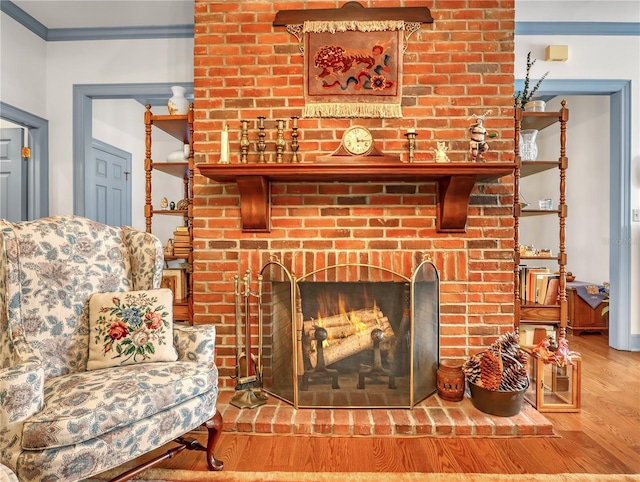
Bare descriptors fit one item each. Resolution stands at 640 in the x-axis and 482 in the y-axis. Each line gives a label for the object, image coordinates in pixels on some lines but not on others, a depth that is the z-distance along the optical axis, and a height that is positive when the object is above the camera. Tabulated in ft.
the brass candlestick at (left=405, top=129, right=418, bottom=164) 7.34 +1.85
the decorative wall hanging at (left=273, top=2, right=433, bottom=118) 7.62 +3.53
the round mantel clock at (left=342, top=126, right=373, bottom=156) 7.41 +1.80
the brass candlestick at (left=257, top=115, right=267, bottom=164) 7.48 +1.86
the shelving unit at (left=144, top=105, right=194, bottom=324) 8.10 +1.48
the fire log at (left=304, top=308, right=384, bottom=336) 7.00 -1.49
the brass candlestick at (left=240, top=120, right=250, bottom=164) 7.42 +1.79
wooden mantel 6.78 +1.08
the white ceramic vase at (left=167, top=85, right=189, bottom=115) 8.66 +2.96
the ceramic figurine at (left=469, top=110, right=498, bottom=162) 7.20 +1.76
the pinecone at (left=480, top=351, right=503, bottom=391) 6.57 -2.29
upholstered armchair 4.08 -1.61
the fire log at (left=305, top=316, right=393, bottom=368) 6.99 -1.96
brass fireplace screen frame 6.84 -1.99
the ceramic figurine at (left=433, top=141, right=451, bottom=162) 7.27 +1.53
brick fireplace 7.63 +1.09
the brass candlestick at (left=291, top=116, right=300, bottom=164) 7.46 +1.87
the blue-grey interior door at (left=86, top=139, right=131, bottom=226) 12.52 +1.69
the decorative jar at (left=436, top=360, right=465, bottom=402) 7.04 -2.69
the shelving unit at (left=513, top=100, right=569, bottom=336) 8.01 -0.30
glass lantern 7.05 -2.91
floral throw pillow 5.49 -1.36
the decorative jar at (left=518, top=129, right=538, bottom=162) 8.67 +2.03
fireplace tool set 6.83 -2.36
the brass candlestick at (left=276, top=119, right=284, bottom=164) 7.39 +1.78
